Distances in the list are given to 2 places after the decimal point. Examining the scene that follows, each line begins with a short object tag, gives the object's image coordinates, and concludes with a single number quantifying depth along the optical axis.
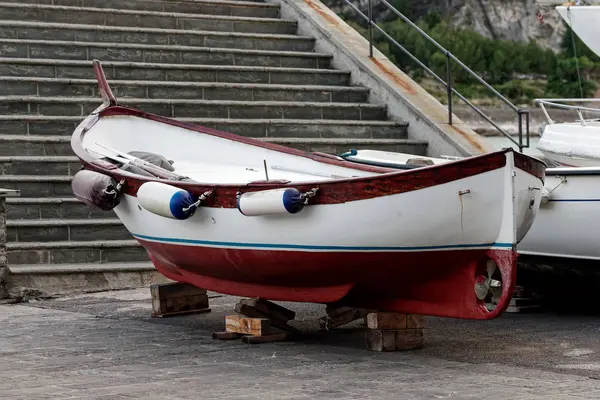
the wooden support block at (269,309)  9.92
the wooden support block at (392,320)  9.13
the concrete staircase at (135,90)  14.31
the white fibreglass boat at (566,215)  10.78
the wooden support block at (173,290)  11.33
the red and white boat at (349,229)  8.44
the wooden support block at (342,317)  9.71
